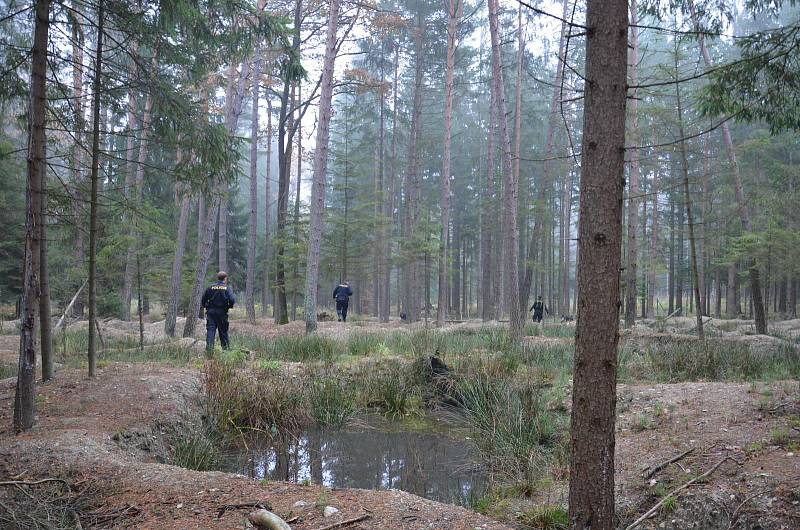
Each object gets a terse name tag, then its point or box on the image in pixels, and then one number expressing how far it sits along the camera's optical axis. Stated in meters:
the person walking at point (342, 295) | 19.70
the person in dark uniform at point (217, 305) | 10.92
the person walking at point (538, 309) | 22.89
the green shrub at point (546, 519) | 4.07
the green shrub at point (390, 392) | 8.20
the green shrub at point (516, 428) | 5.41
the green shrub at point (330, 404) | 7.36
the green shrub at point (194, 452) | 5.43
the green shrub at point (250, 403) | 6.84
